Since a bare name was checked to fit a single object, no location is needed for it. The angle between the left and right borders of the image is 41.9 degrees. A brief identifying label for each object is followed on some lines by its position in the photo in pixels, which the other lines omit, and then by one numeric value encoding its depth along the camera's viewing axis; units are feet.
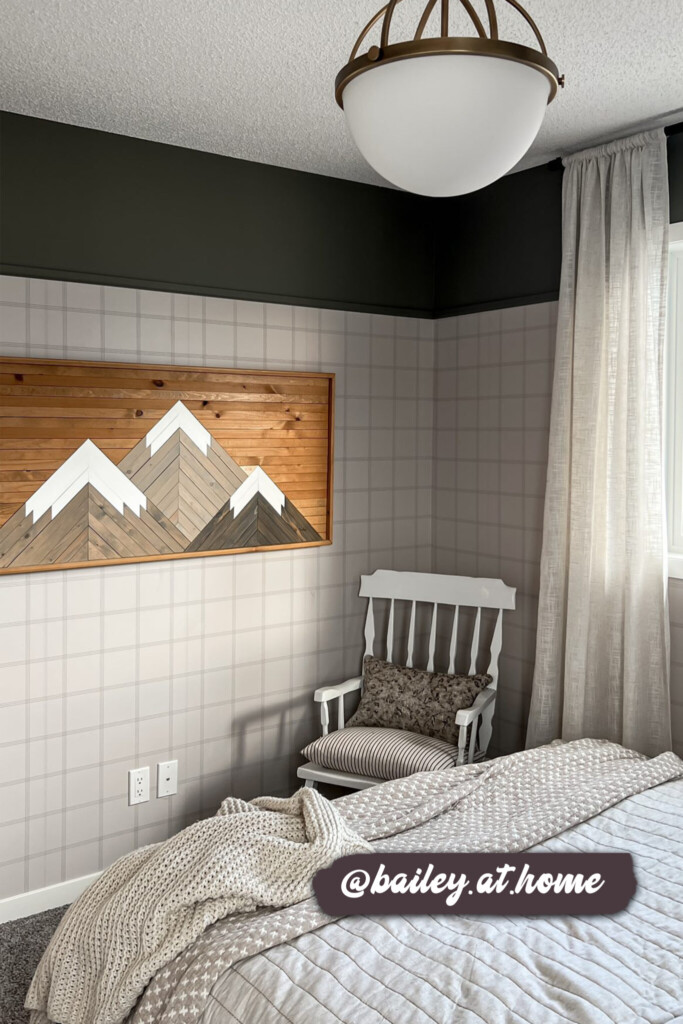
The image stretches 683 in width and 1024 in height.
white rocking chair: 10.73
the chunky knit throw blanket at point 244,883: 5.91
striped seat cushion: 10.25
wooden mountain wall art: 9.59
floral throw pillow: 11.02
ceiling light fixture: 3.92
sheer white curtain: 9.77
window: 10.26
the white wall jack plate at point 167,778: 10.71
